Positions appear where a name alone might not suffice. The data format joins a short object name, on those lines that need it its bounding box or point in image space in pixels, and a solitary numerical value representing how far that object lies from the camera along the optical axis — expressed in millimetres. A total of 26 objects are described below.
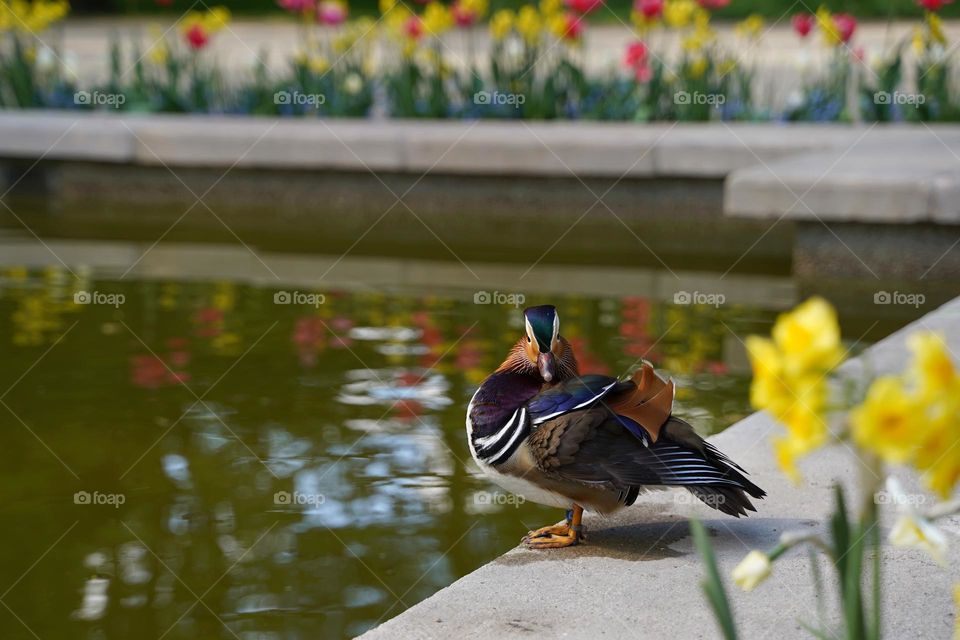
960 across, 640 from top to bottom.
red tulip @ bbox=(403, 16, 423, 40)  8641
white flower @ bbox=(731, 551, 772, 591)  1513
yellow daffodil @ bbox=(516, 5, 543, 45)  8312
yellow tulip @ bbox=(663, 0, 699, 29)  8273
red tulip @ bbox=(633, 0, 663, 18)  8102
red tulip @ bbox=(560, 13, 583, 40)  8133
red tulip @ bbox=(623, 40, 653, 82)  8219
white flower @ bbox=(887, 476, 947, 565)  1537
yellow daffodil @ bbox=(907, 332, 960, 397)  1246
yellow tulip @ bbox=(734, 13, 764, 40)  8617
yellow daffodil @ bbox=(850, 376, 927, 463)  1229
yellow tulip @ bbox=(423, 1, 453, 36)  8648
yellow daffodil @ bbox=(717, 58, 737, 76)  8430
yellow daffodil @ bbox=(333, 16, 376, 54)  9023
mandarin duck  2691
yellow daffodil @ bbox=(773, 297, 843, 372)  1271
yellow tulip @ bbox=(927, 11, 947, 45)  7070
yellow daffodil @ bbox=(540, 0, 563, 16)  8336
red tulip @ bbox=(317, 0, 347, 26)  8930
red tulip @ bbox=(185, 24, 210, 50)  8953
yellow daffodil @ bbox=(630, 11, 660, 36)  8180
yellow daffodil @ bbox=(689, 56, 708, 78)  8219
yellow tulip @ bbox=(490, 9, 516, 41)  8414
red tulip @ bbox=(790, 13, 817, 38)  8328
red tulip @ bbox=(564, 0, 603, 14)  7844
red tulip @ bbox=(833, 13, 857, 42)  8109
